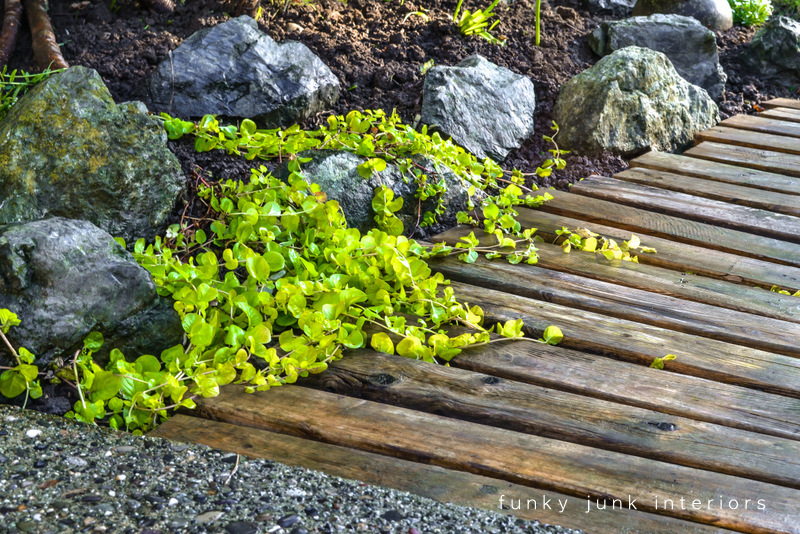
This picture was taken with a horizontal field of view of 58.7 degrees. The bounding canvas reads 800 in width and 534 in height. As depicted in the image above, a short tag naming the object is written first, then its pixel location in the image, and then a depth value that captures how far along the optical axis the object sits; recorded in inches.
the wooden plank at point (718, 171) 130.6
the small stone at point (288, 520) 49.1
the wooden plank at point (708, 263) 96.1
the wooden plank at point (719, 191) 121.6
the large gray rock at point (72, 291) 64.2
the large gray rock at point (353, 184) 98.1
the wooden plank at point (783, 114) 166.7
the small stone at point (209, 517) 48.8
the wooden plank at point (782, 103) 177.6
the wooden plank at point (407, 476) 52.7
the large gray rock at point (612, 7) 189.9
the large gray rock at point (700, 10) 191.0
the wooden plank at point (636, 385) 66.7
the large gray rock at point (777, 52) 179.6
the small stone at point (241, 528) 48.1
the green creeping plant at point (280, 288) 65.1
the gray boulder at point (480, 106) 126.2
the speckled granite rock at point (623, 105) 137.7
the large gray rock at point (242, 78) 111.0
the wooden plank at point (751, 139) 149.5
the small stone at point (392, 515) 51.0
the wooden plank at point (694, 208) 112.9
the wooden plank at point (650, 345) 73.5
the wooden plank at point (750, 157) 139.4
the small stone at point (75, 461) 54.4
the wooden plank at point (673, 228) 105.2
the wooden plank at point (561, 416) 60.7
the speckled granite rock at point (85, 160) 82.2
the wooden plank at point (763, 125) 158.4
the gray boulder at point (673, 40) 168.2
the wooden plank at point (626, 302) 81.4
